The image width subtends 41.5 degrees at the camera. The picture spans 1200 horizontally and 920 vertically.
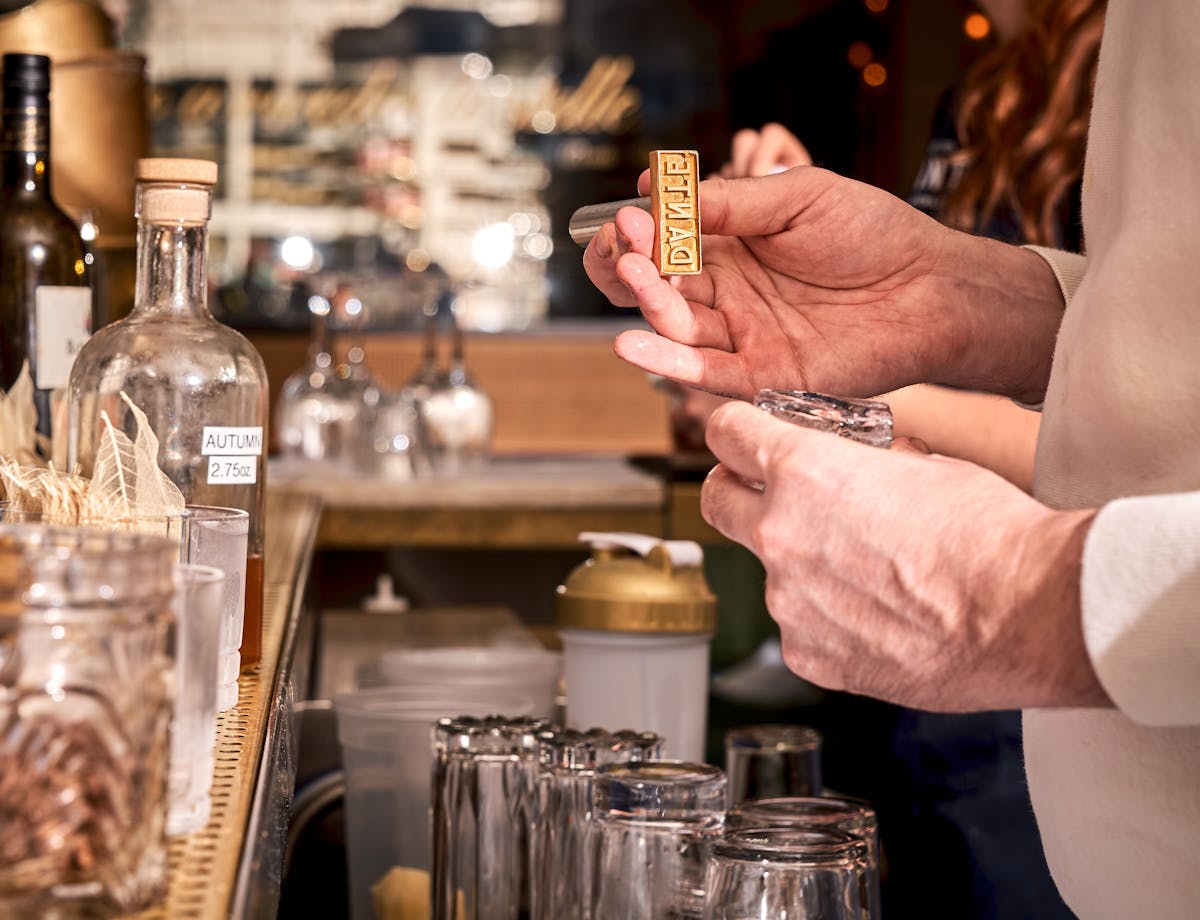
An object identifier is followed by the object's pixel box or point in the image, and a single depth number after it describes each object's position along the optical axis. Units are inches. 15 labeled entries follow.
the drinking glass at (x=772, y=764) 58.0
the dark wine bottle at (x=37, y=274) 50.7
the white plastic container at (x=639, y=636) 54.8
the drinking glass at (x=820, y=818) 39.2
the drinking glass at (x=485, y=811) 44.8
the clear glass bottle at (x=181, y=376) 38.8
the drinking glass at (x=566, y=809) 42.3
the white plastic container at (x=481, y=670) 61.7
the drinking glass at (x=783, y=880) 36.1
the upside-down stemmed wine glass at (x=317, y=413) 127.6
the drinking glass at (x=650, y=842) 39.5
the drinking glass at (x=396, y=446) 116.6
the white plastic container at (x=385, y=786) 54.1
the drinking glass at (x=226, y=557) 33.2
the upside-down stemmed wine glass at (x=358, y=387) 119.0
